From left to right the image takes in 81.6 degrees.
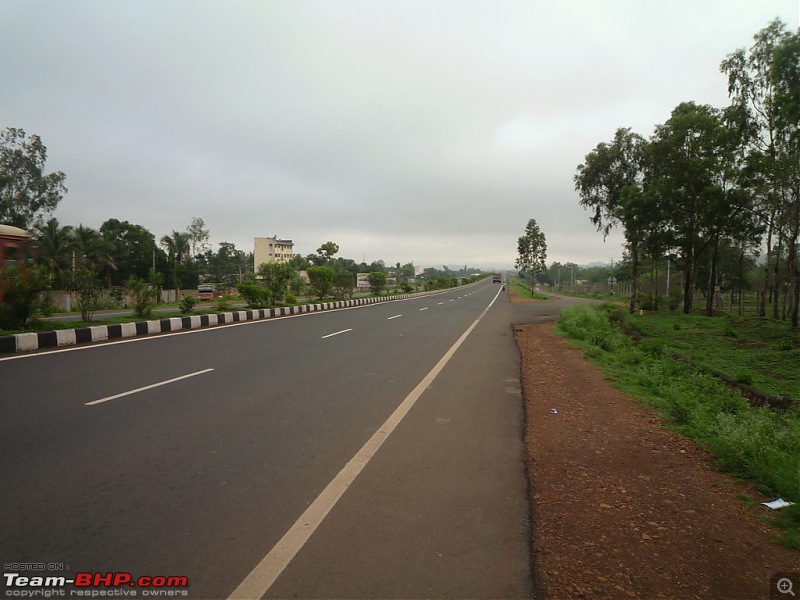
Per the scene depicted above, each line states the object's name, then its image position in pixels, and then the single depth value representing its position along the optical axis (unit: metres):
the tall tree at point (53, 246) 36.03
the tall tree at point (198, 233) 59.19
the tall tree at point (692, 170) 22.95
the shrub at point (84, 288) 15.37
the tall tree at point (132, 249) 49.78
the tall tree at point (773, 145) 18.38
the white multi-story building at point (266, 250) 105.85
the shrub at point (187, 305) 19.95
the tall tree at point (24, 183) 35.59
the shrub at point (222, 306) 21.20
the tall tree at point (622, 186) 26.80
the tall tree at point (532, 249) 57.81
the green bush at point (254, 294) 24.25
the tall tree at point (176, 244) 55.91
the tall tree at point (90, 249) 40.09
